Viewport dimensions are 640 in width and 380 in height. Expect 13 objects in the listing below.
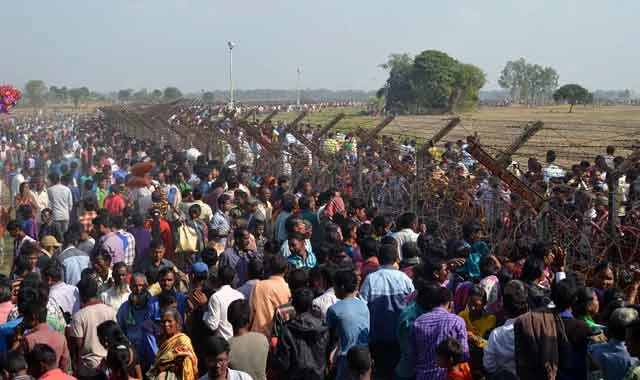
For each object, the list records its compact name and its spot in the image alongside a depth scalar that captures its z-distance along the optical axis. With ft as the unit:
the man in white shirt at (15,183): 56.80
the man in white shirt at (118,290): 23.98
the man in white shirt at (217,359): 16.72
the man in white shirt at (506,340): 18.45
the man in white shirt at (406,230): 29.07
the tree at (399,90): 194.80
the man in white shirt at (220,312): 21.67
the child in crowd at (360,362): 17.98
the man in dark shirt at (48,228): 34.36
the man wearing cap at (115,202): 39.99
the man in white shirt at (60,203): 42.83
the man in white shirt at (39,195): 43.50
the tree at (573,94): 216.33
